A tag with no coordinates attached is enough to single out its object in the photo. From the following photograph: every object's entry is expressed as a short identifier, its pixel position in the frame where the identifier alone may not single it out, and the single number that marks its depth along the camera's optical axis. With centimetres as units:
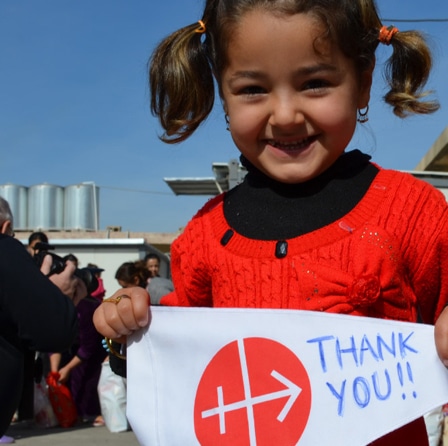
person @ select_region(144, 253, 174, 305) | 746
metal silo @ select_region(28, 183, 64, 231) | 2292
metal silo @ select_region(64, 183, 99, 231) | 2344
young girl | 161
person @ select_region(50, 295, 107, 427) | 802
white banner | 148
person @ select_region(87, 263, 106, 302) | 857
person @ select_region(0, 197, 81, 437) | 294
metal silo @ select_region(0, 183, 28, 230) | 2298
